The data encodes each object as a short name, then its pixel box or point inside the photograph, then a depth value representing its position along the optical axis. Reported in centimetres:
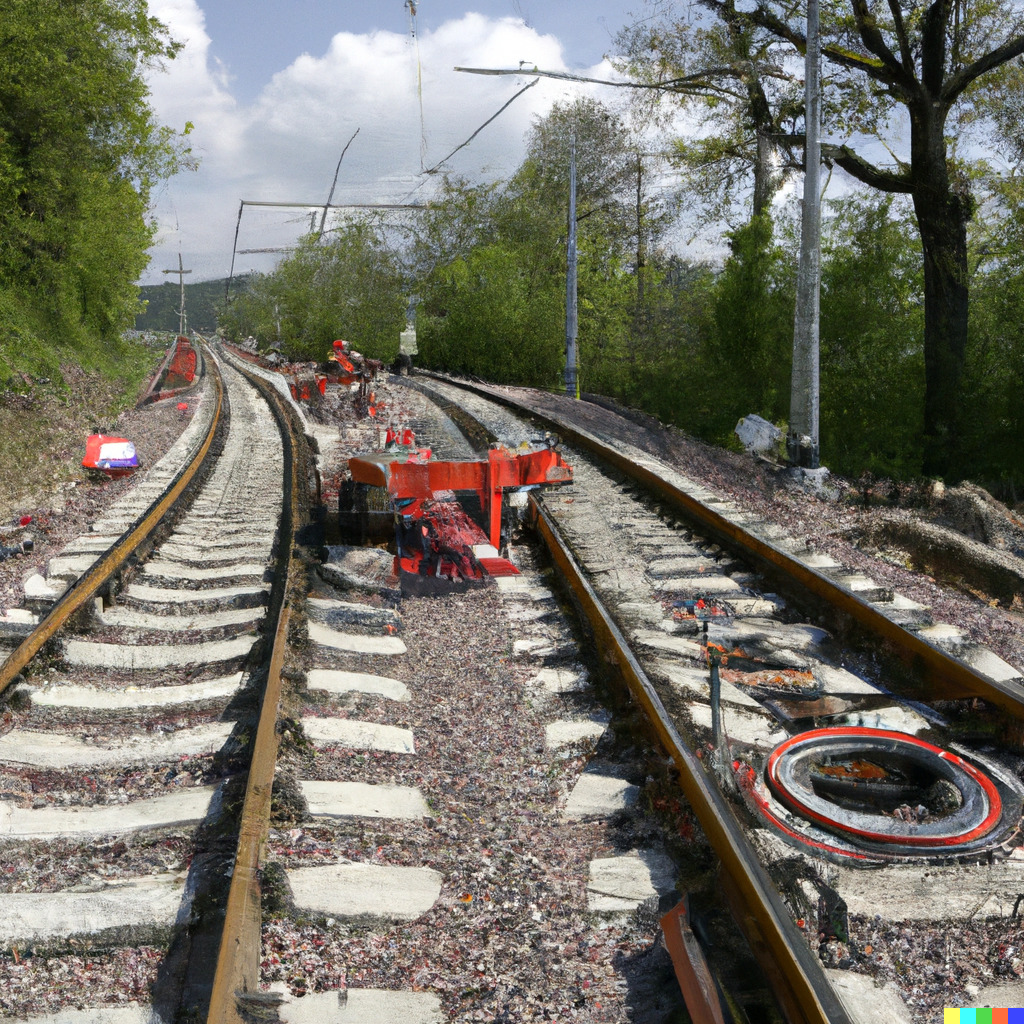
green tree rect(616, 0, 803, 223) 1354
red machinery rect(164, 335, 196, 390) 2502
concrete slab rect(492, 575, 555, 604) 576
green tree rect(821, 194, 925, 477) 1322
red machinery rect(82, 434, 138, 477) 1047
